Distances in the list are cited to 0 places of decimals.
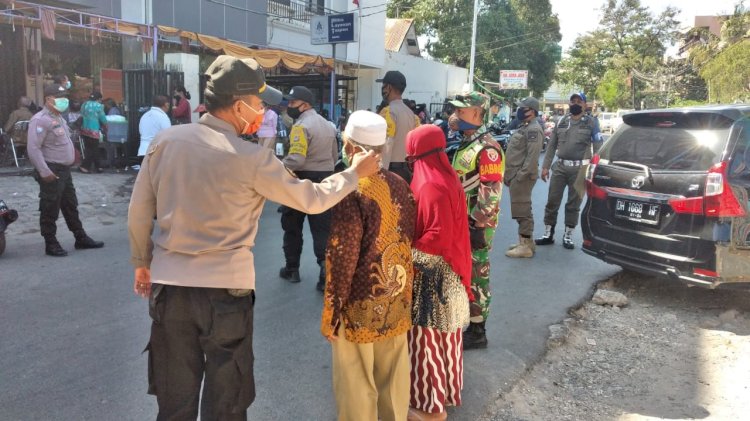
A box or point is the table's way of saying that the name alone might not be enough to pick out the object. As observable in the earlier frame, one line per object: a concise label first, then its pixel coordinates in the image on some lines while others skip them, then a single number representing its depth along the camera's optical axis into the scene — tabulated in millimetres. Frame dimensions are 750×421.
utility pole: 25839
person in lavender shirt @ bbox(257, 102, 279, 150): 9742
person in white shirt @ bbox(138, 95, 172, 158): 8039
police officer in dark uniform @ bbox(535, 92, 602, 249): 6805
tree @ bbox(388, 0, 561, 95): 33375
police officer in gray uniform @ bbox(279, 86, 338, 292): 4977
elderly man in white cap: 2441
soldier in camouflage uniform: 3525
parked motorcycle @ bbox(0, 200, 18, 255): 5838
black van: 4305
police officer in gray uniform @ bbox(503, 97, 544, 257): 6312
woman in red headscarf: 2787
